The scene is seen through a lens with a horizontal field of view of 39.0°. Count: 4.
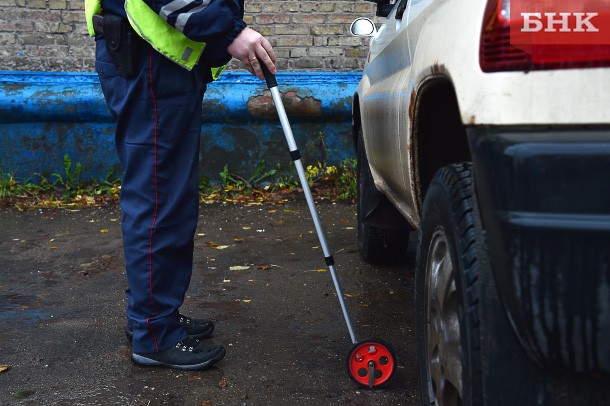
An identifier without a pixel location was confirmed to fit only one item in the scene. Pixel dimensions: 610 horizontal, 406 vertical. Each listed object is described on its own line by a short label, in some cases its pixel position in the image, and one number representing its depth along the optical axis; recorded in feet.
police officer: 9.71
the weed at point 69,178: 22.07
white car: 4.92
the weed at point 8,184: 21.65
